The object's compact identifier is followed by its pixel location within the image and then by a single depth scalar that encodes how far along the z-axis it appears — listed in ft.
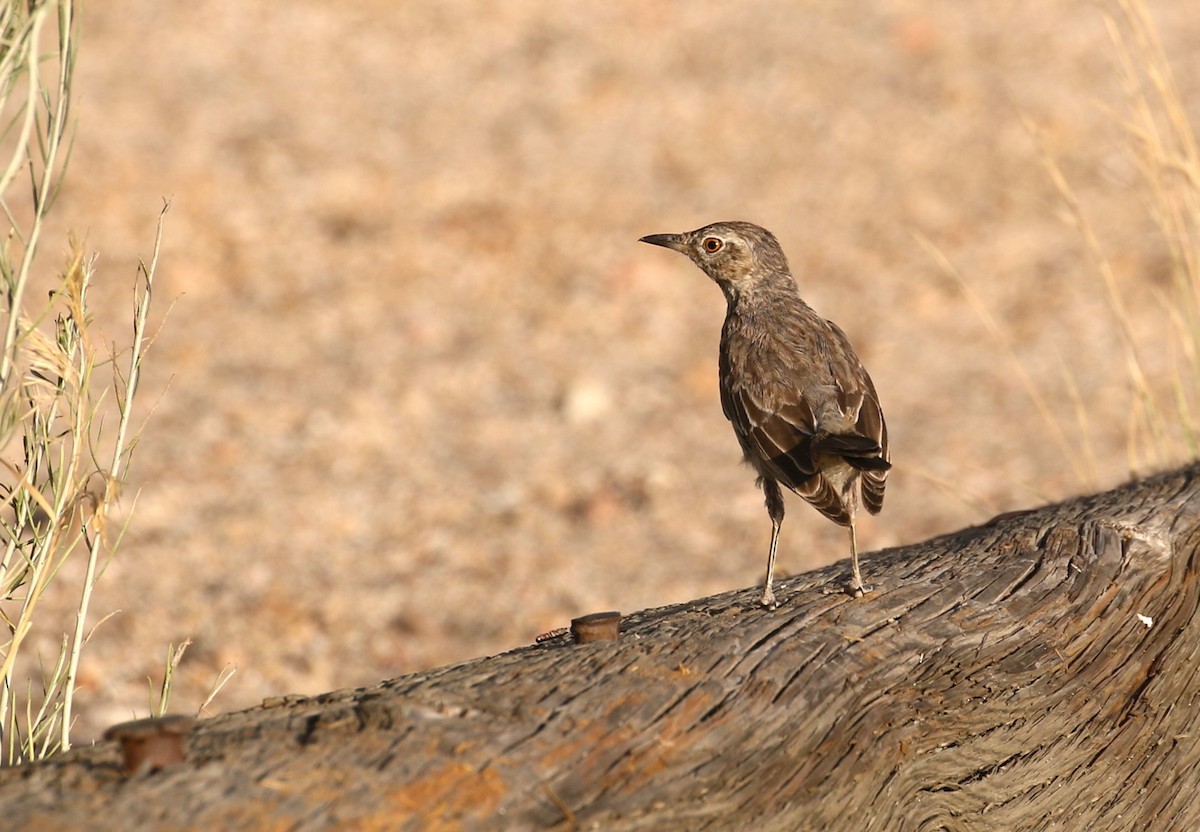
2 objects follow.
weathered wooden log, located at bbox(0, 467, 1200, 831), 16.40
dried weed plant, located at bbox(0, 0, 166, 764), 19.84
